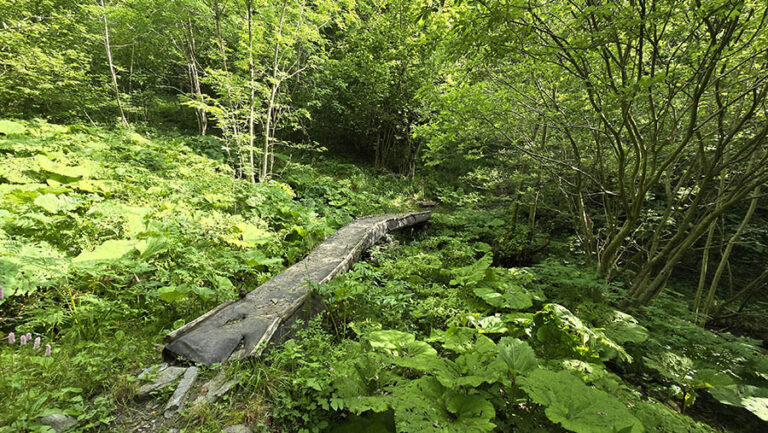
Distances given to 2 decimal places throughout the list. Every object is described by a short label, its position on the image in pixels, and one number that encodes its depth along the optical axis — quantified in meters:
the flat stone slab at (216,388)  2.02
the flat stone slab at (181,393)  1.92
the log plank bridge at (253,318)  2.38
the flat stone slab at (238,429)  1.83
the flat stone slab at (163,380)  2.01
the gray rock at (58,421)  1.61
